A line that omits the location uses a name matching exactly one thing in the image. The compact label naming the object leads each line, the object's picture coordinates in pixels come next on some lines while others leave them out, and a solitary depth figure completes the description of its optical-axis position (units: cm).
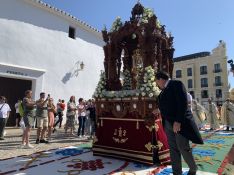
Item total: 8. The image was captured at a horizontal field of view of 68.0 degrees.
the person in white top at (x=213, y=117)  957
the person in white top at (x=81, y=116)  751
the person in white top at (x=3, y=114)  687
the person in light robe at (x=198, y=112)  909
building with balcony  3313
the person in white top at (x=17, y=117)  975
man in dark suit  294
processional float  409
